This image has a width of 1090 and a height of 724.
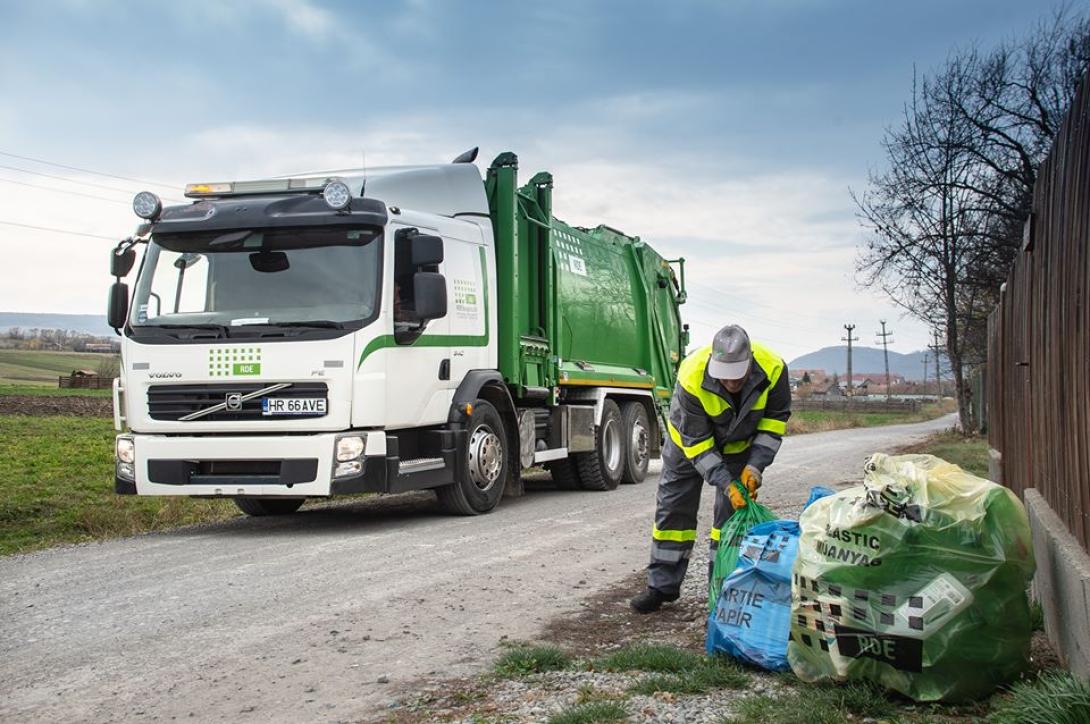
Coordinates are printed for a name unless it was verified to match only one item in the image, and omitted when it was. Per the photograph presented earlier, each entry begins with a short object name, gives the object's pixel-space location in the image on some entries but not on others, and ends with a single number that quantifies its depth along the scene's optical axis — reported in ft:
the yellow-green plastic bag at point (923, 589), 12.69
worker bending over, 17.66
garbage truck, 28.48
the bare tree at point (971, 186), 63.93
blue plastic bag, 14.65
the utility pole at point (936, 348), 94.64
